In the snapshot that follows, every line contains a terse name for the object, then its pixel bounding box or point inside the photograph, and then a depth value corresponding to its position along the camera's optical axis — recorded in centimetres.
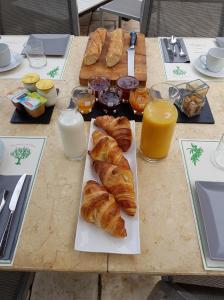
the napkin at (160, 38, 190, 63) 103
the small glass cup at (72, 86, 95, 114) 81
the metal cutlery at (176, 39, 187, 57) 105
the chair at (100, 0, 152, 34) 201
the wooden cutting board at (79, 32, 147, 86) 89
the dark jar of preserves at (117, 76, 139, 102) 81
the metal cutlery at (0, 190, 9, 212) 58
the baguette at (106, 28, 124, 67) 93
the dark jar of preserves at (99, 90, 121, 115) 79
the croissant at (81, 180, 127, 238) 51
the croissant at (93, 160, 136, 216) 55
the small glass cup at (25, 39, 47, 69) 102
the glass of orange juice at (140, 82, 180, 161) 62
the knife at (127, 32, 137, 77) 92
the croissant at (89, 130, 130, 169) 62
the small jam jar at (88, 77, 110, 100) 83
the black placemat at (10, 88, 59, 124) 79
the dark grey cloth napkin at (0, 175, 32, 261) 52
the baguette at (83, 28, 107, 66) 94
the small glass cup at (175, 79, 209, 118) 77
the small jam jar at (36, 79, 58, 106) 78
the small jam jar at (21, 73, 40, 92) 80
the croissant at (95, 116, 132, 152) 68
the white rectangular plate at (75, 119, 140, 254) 50
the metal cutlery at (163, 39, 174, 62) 105
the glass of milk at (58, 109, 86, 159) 63
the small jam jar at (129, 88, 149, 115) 79
